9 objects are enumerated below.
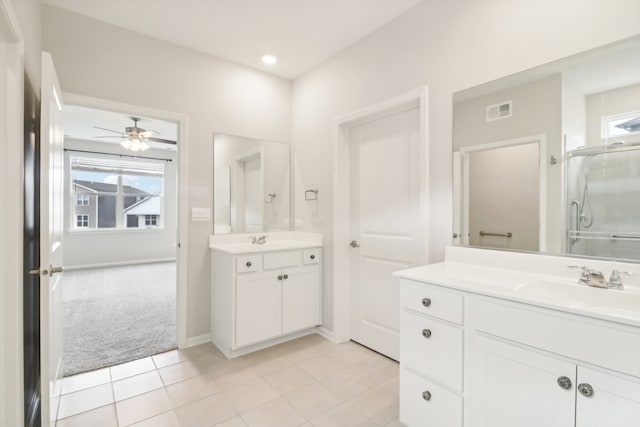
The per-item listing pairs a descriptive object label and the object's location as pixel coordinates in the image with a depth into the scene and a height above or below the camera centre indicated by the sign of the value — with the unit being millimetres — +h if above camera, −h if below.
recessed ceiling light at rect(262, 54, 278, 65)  2940 +1521
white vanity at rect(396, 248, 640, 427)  1031 -538
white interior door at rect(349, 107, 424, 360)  2377 -53
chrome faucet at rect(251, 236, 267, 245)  3052 -278
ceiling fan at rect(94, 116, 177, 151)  4461 +1134
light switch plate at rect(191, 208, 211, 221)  2822 -6
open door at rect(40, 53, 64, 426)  1499 -138
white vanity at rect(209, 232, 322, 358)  2529 -694
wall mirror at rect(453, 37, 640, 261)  1399 +298
